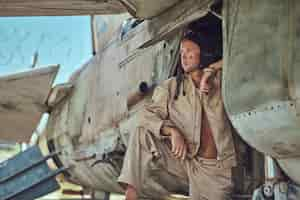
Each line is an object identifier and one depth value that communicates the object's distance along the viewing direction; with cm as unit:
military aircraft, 226
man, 300
